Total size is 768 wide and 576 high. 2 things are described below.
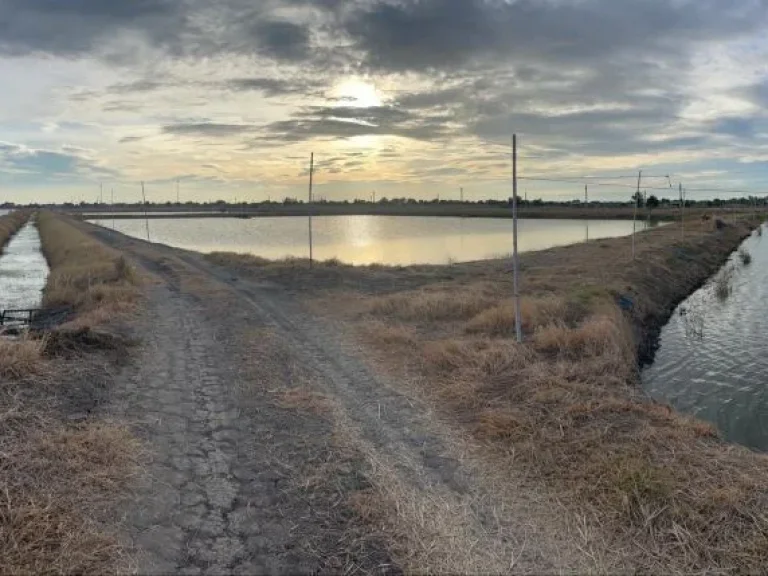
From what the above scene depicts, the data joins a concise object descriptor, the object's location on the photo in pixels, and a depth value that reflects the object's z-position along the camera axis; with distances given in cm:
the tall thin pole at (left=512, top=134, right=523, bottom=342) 1217
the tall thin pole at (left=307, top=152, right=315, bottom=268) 3106
